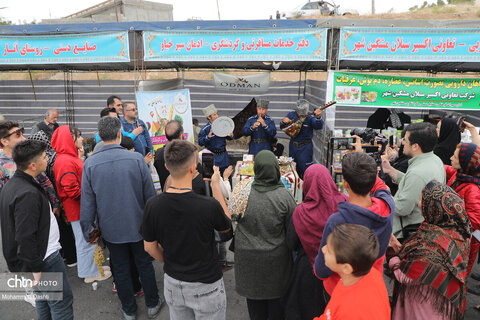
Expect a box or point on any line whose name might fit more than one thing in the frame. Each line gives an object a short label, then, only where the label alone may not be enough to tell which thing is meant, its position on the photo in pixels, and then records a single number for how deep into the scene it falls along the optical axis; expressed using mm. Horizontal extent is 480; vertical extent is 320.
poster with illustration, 5988
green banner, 5156
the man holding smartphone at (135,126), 4895
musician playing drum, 5461
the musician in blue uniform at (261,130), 5773
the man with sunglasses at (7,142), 3230
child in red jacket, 1343
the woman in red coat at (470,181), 2340
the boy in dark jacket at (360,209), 1696
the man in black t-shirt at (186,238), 1812
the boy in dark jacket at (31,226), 2113
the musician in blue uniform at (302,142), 5805
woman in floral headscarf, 1901
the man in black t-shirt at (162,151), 3438
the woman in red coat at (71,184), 3090
